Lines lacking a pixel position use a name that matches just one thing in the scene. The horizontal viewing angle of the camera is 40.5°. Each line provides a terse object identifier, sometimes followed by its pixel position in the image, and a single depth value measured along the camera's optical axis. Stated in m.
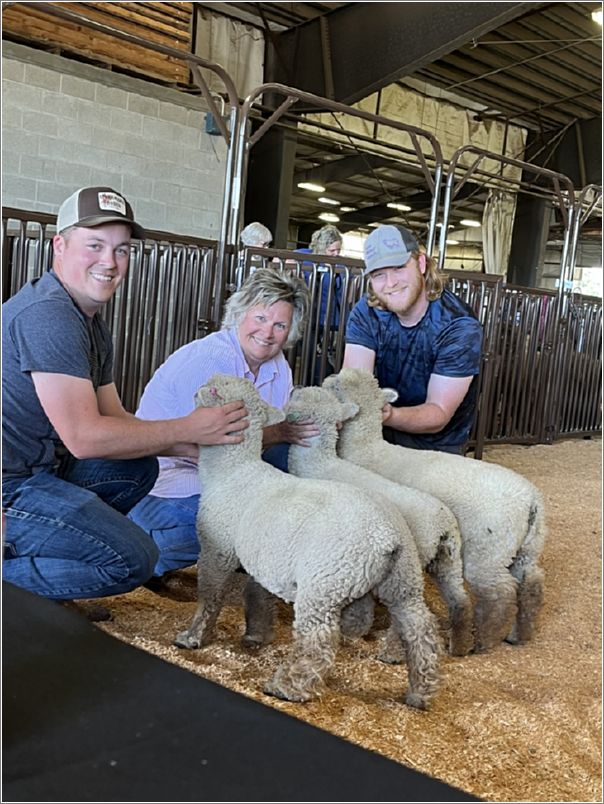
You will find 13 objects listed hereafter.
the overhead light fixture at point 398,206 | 16.11
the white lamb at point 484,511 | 2.56
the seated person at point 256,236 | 5.62
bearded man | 2.97
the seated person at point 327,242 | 6.46
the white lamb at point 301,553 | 1.94
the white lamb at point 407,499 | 2.33
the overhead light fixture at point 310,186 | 13.93
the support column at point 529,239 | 13.68
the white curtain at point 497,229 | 13.30
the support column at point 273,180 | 9.58
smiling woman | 2.77
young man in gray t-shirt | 2.08
